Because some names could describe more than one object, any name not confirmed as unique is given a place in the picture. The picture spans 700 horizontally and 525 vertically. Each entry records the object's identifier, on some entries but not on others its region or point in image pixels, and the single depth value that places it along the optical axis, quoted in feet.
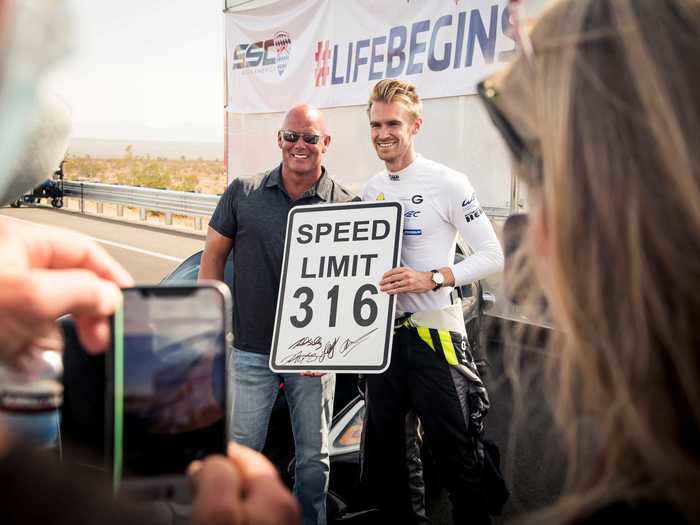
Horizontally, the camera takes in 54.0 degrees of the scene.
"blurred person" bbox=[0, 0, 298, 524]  1.80
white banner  21.57
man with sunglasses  11.50
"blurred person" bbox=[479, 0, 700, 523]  2.92
